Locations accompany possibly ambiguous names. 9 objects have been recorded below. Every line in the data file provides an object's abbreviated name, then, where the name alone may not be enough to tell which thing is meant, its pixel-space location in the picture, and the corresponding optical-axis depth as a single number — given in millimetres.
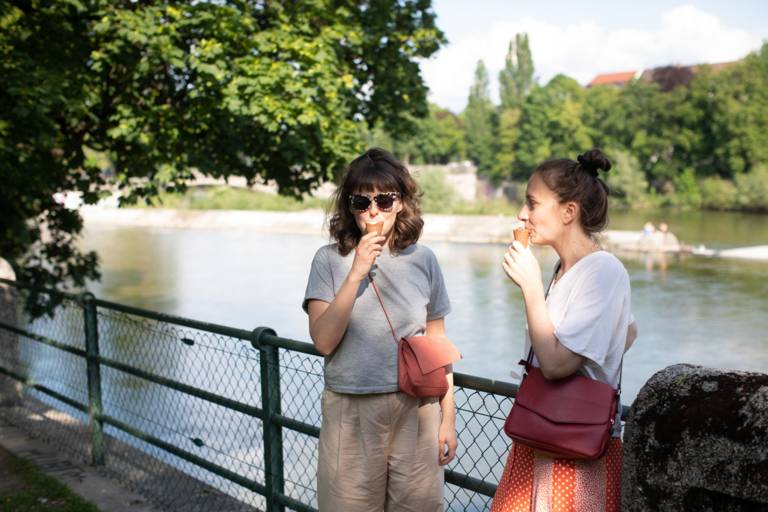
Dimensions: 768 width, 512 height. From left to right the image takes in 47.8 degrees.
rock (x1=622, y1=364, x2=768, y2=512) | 1600
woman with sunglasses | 2588
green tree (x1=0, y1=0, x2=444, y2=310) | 8477
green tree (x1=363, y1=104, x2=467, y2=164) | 89988
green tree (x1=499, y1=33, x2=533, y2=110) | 96688
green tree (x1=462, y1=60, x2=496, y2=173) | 86062
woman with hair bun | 2020
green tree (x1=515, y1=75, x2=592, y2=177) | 76625
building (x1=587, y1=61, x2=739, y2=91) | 75812
